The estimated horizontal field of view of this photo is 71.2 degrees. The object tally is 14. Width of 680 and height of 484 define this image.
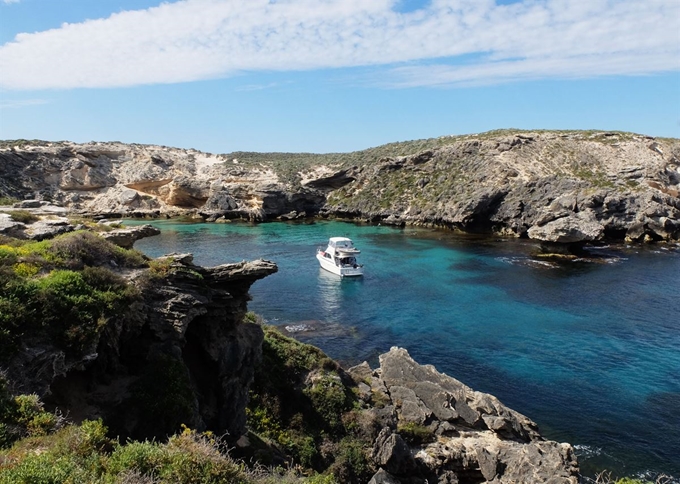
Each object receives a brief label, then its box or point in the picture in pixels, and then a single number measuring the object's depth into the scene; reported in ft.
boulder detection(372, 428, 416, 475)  53.83
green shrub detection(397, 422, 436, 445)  60.70
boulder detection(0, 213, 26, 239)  57.31
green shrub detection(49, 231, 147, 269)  50.23
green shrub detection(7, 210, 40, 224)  62.28
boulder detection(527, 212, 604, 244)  194.39
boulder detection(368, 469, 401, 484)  51.13
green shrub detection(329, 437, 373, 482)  54.34
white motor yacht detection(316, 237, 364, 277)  168.45
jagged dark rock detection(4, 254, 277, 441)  40.27
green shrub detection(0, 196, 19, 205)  83.44
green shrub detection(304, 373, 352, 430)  61.52
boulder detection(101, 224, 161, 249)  63.67
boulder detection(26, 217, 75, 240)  57.98
